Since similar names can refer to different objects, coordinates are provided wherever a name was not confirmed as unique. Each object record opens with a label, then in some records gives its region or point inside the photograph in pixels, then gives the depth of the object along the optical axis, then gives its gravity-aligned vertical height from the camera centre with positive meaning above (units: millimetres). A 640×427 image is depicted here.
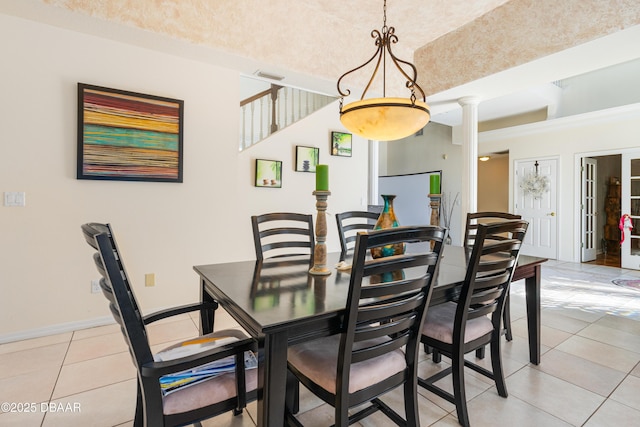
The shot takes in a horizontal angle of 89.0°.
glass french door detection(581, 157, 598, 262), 5992 +160
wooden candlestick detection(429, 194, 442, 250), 2295 +53
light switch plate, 2484 +102
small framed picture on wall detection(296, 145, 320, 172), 4133 +716
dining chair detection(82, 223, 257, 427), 980 -558
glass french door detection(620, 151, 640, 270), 5410 +100
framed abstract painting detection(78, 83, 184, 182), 2695 +671
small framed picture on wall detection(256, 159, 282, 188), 3896 +486
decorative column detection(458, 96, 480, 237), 4445 +811
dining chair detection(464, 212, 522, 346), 2523 -199
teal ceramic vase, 1878 -46
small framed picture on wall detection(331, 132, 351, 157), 4391 +954
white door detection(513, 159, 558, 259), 6258 +260
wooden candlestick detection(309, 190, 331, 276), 1688 -138
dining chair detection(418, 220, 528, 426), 1546 -561
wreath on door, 6328 +610
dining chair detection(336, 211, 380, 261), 2512 -99
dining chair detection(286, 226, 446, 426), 1123 -518
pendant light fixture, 1933 +601
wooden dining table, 1070 -345
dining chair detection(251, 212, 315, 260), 2211 -130
